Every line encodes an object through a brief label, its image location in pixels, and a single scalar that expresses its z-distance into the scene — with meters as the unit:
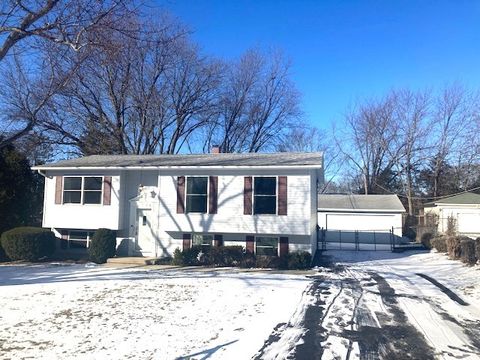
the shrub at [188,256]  16.69
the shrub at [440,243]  20.69
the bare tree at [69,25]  8.61
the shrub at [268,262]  16.09
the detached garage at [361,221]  28.89
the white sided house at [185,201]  16.86
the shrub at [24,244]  17.58
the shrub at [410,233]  32.62
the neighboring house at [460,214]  28.75
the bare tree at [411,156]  41.09
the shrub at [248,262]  16.25
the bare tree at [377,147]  43.53
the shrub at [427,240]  23.92
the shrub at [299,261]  15.95
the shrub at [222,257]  16.56
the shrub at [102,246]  17.45
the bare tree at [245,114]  37.03
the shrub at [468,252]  15.47
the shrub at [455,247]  17.43
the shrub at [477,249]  14.90
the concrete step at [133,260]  16.94
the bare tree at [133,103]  29.98
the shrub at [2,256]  18.30
